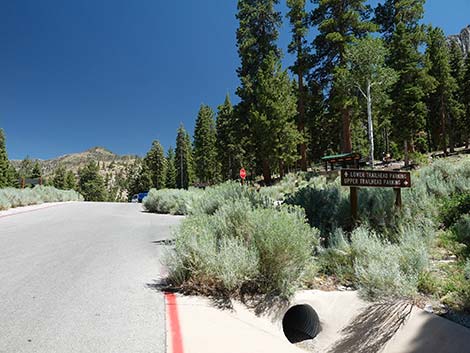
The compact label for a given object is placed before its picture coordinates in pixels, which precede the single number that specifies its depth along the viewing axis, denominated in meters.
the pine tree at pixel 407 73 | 27.58
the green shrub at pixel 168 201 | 16.78
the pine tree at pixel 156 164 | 70.12
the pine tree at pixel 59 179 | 84.58
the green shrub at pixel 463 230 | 6.25
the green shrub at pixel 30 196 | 16.68
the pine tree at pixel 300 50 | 28.53
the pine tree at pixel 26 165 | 119.41
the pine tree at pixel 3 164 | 54.79
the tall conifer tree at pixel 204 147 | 56.53
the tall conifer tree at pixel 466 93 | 39.12
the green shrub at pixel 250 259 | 4.41
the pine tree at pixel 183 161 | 66.12
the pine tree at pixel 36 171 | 75.79
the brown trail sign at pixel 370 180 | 7.15
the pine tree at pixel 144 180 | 70.19
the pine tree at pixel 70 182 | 88.23
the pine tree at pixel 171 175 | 73.56
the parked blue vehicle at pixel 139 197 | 39.53
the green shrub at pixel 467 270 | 4.37
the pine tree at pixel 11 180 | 60.67
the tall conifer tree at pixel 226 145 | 45.19
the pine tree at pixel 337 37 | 24.20
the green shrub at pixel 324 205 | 7.92
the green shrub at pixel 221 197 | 7.80
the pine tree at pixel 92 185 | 90.19
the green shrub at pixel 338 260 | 5.37
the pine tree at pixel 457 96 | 39.41
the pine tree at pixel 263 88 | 26.95
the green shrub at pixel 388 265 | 4.36
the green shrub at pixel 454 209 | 7.49
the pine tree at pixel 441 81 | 37.41
